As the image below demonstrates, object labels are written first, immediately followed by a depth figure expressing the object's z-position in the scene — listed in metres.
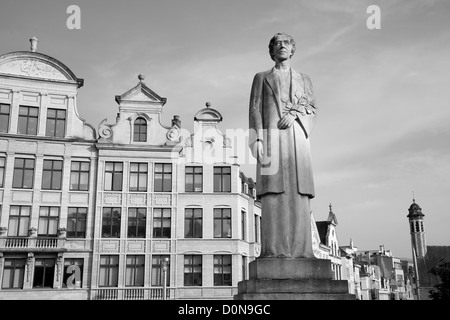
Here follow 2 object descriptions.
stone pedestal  5.94
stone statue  6.66
